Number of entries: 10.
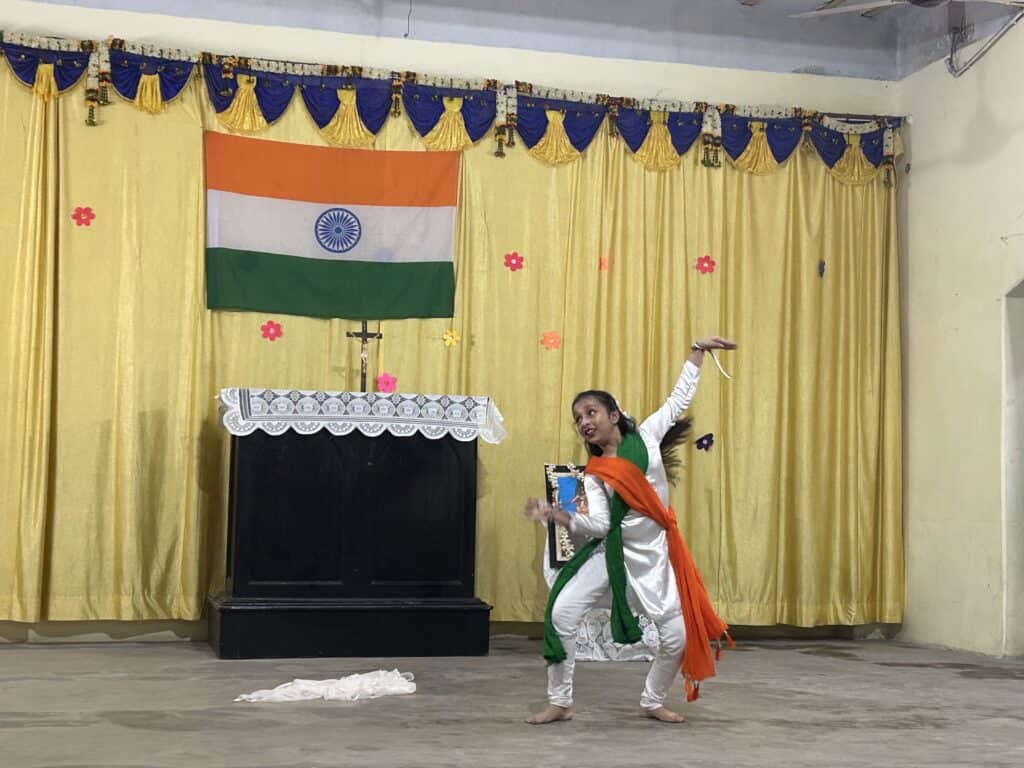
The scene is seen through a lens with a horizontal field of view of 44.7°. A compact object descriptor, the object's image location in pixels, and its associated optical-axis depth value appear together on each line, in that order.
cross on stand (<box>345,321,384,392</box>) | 6.83
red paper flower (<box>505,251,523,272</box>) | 7.34
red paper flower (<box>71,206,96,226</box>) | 6.77
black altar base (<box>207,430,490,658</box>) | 6.12
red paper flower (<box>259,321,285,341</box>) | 6.99
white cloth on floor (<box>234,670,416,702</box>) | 4.88
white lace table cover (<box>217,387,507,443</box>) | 6.18
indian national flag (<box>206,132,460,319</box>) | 6.97
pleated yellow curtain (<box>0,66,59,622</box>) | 6.52
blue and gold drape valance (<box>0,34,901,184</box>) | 6.81
